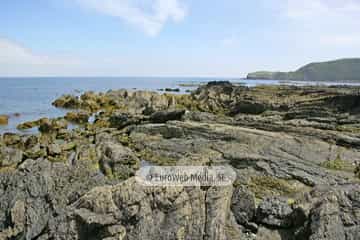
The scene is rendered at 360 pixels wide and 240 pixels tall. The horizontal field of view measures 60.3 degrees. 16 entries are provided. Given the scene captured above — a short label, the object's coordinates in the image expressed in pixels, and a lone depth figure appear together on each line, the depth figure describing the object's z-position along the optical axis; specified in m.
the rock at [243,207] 8.38
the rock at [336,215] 6.71
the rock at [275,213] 8.04
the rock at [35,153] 18.99
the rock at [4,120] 36.97
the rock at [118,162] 15.13
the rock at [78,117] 36.66
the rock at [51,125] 29.59
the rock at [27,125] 33.58
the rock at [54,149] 19.39
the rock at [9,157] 17.51
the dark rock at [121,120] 27.92
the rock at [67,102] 54.09
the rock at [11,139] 23.78
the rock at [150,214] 6.94
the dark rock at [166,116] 25.67
